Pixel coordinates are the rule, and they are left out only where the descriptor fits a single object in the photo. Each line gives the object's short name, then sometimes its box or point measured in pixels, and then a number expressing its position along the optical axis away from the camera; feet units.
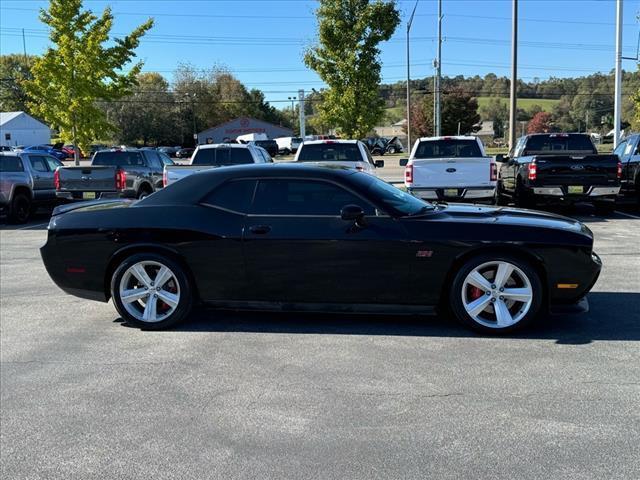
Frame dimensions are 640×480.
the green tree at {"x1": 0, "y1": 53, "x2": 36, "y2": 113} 346.33
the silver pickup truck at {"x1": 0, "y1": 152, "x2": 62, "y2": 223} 47.73
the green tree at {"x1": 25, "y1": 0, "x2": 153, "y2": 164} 79.82
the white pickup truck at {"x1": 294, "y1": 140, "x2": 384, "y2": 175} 46.52
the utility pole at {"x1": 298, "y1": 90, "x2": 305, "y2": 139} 168.80
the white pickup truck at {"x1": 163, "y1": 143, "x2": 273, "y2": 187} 48.83
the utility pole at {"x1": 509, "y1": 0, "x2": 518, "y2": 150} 73.61
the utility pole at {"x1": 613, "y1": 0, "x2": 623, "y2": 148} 70.69
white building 258.78
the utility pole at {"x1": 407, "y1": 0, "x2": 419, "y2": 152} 131.11
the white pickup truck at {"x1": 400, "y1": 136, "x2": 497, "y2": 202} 39.99
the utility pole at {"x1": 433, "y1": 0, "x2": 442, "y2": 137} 119.03
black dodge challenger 17.34
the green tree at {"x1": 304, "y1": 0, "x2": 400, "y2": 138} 82.23
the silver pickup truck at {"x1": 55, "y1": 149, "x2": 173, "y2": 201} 47.01
